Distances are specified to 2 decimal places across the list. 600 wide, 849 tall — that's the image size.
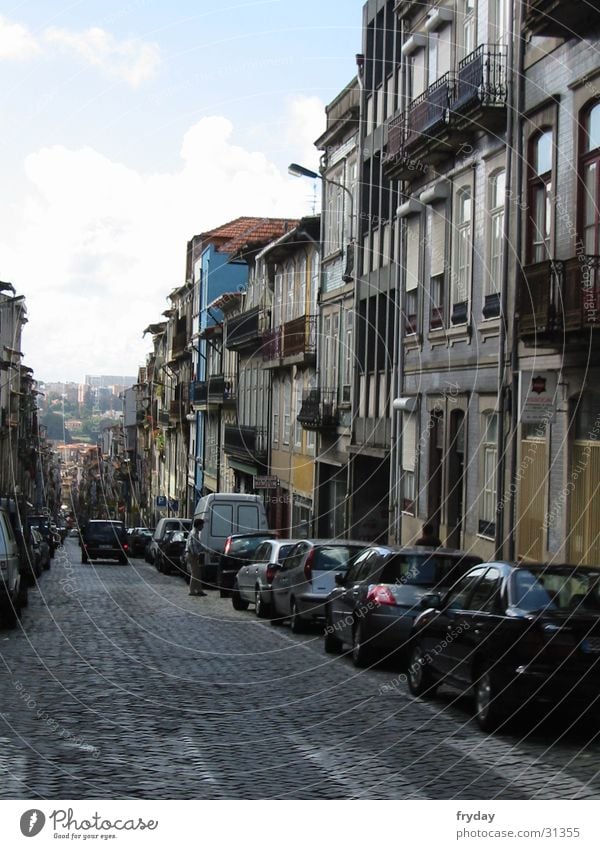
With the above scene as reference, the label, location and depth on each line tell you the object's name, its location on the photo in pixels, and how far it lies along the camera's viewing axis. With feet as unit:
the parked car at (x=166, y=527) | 172.88
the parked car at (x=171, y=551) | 162.20
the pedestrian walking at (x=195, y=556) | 114.31
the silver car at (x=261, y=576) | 85.66
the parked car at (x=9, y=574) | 73.15
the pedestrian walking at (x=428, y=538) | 76.66
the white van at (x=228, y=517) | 131.85
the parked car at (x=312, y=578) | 72.95
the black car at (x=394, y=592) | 56.18
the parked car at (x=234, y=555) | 110.93
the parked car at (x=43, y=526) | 193.28
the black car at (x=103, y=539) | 180.04
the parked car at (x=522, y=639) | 38.70
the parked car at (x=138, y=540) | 219.00
